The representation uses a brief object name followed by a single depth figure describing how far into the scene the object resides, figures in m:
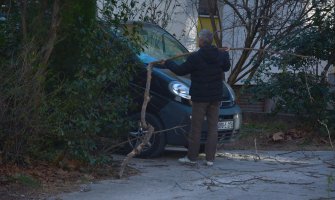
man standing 14.74
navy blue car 15.29
